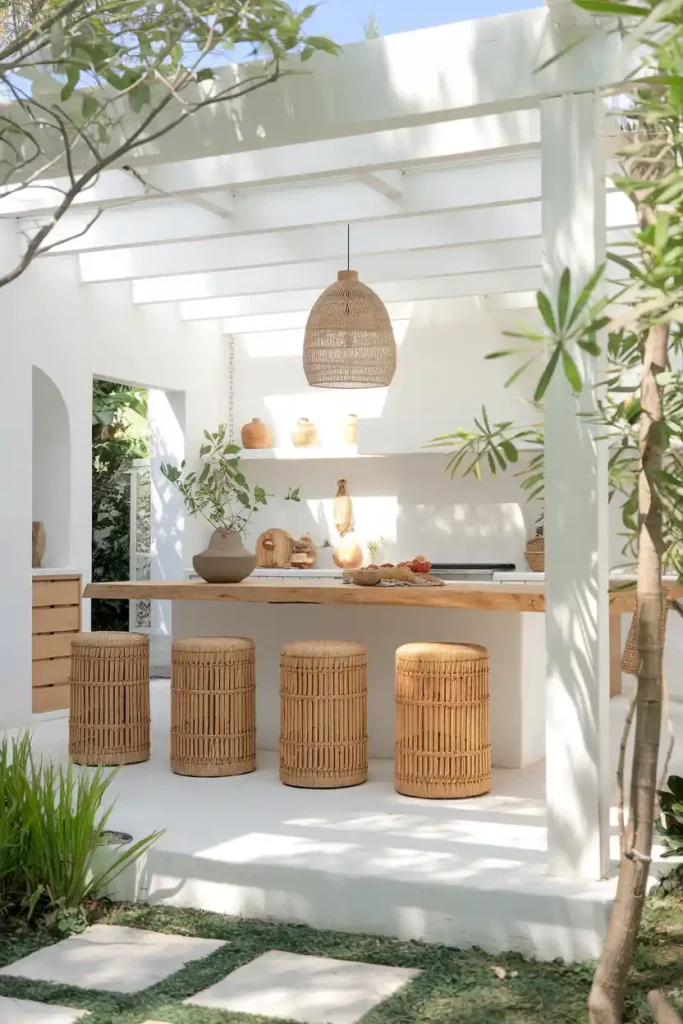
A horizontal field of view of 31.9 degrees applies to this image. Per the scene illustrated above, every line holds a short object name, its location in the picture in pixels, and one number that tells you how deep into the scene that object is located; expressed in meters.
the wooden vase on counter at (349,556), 10.32
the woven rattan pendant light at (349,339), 6.70
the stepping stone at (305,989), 3.25
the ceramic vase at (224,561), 6.30
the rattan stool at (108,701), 5.85
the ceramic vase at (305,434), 10.70
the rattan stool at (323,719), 5.39
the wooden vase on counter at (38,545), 8.13
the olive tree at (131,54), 3.49
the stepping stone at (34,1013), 3.17
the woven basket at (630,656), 7.88
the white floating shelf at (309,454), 10.30
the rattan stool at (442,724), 5.19
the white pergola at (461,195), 3.91
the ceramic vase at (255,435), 10.78
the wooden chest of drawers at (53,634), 7.91
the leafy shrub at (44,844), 3.93
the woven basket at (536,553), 9.77
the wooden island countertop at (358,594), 5.16
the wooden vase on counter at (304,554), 10.47
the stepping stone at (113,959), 3.48
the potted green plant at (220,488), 10.30
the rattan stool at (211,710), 5.62
